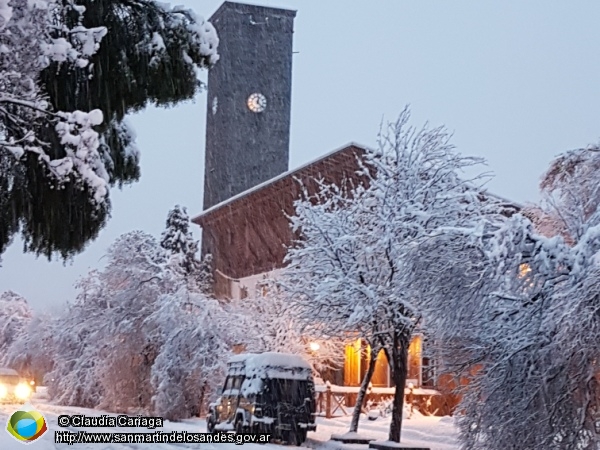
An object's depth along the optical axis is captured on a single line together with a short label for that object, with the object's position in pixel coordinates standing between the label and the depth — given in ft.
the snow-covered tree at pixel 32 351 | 162.71
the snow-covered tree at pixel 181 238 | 199.52
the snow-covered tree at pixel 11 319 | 221.25
